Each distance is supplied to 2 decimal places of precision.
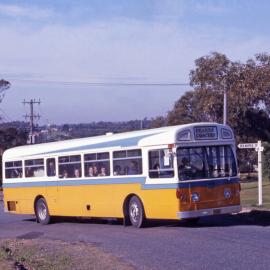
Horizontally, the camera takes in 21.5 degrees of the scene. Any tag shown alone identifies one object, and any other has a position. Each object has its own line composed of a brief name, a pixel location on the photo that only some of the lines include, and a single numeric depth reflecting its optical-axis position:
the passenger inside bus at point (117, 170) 20.19
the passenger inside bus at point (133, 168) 19.53
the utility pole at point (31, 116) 79.38
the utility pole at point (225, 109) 37.42
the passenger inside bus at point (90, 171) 21.42
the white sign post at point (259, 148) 24.32
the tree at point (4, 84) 68.31
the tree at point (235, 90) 48.62
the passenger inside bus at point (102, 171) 20.92
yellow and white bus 18.22
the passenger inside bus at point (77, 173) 22.03
